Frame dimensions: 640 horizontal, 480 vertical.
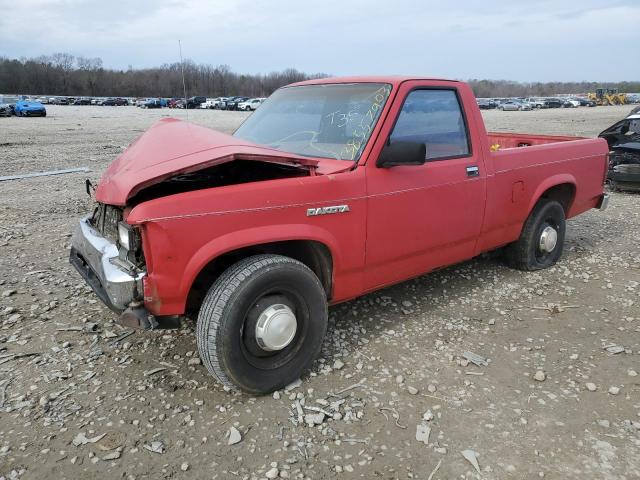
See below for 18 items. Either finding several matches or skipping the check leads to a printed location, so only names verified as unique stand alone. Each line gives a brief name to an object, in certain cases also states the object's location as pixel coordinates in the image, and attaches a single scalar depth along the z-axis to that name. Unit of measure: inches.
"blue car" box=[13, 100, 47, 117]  1374.3
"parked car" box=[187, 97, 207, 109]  2344.0
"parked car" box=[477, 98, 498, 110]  2613.2
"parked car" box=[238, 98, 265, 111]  2231.3
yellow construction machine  2960.1
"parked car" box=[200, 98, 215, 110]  2460.6
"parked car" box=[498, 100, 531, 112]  2354.8
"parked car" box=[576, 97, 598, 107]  2901.1
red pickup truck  106.9
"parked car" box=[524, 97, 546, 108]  2628.2
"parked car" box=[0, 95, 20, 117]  1359.5
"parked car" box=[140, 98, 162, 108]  2384.4
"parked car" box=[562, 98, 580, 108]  2795.3
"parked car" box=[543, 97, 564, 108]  2787.6
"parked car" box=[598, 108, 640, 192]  355.6
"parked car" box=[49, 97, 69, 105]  2752.2
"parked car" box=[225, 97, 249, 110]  2310.5
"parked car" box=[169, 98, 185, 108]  2271.5
